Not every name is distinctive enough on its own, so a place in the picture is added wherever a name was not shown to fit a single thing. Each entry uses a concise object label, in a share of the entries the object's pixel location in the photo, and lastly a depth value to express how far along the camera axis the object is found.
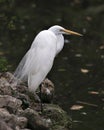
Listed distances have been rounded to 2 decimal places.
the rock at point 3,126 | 14.91
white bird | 18.37
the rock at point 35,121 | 16.39
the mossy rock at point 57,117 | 18.31
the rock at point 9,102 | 16.78
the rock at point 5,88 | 18.11
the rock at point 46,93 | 19.97
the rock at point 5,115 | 15.70
